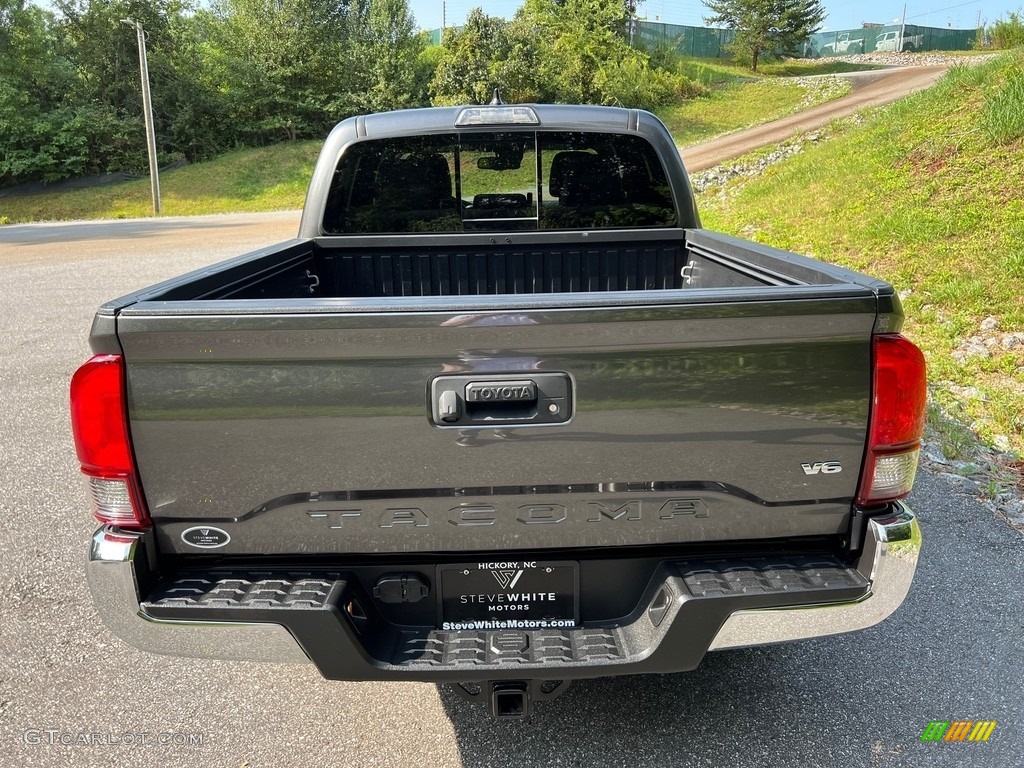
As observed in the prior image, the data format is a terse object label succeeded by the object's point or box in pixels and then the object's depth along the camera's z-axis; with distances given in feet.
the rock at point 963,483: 14.53
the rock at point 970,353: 20.46
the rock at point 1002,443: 16.22
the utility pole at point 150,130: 96.94
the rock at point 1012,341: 20.55
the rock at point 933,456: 15.66
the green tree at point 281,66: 141.38
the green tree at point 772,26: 164.76
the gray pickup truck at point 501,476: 6.09
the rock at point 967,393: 18.57
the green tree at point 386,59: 139.44
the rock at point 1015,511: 13.44
